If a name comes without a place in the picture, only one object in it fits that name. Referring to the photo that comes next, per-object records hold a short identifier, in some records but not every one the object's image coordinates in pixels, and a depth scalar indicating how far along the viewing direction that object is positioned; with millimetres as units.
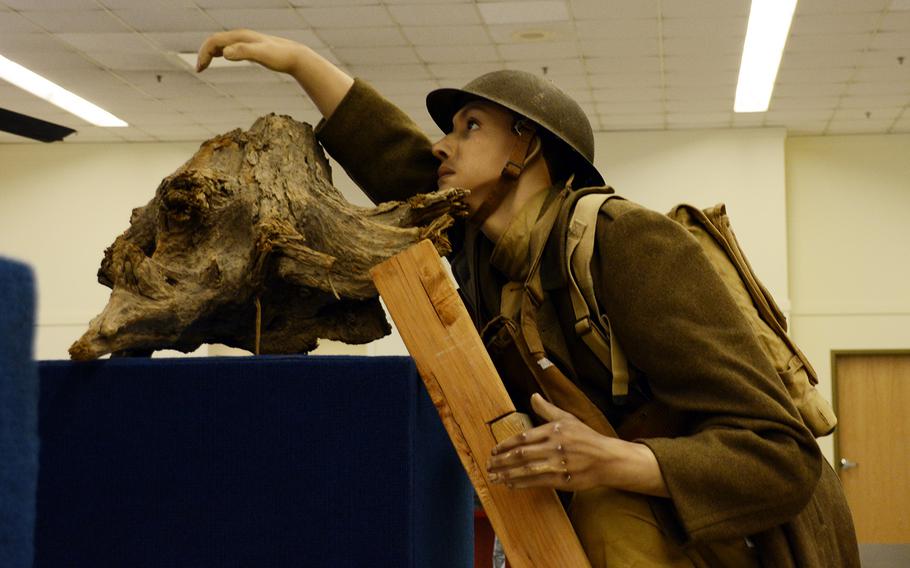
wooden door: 11945
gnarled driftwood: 1804
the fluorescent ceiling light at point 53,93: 10234
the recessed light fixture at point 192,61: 9500
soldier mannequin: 1505
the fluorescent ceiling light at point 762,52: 8406
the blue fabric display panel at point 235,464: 1550
